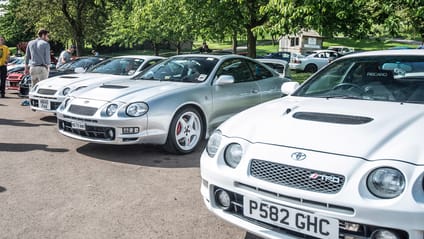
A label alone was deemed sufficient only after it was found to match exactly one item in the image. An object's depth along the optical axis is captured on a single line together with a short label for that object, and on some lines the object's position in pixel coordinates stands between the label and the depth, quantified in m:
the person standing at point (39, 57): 9.23
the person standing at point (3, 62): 11.90
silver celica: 5.32
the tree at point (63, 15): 23.45
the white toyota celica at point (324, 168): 2.35
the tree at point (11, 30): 50.71
